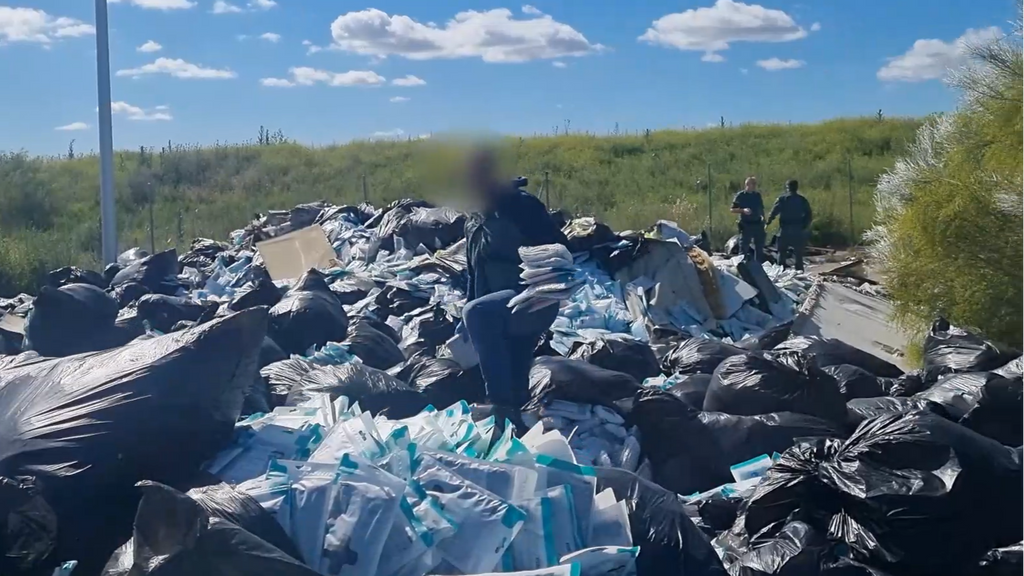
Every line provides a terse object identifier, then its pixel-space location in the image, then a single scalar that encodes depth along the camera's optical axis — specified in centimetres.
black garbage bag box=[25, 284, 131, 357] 483
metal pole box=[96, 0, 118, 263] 1047
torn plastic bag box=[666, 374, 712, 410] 441
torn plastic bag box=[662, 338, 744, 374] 491
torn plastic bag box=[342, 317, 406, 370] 552
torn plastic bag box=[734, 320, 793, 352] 577
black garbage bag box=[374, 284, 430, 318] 722
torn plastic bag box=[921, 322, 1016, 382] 431
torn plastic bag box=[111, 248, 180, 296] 838
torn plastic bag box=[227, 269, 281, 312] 689
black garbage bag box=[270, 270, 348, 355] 598
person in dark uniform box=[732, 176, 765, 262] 1140
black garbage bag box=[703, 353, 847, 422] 408
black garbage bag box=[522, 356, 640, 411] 421
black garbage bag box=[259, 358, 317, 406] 432
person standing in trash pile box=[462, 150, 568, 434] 406
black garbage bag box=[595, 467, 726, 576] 276
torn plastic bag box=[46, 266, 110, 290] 781
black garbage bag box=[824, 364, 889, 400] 434
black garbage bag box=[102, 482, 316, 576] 232
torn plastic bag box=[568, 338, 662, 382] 495
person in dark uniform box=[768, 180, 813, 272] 1142
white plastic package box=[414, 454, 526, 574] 259
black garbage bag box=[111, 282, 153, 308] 780
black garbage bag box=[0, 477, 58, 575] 263
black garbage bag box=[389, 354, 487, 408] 456
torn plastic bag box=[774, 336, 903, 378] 493
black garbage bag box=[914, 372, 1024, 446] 356
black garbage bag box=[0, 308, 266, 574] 277
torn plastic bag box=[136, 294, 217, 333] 676
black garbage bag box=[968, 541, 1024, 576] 278
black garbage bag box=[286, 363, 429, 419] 417
